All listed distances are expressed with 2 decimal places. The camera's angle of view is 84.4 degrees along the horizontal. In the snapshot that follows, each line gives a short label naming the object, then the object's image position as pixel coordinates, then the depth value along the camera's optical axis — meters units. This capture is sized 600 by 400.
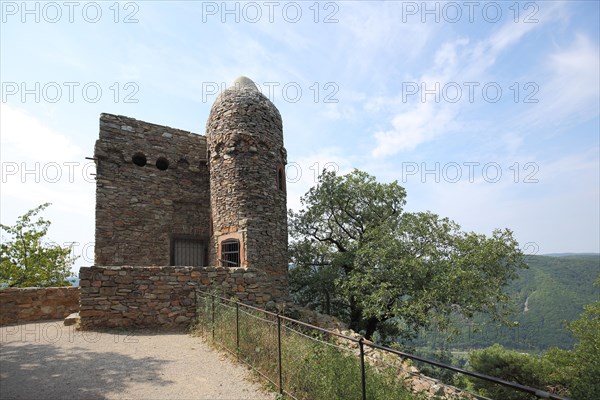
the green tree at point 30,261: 17.73
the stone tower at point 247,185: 11.64
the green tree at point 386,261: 10.96
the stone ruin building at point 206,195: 11.58
